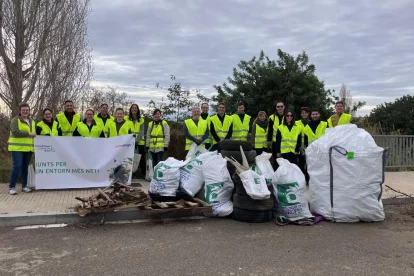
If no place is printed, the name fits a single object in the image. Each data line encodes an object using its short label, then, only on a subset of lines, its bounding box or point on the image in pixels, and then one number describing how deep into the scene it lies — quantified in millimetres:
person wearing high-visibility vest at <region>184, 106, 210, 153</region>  8266
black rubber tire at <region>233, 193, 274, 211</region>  5941
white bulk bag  5941
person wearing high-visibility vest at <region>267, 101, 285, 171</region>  8484
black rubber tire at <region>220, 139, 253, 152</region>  6883
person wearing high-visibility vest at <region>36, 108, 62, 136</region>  7883
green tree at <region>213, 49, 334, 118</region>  13766
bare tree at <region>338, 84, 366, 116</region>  33438
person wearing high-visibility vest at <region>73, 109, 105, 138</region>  8188
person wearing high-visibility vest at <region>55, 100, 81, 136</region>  8188
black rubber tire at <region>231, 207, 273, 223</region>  5977
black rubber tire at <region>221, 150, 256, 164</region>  6789
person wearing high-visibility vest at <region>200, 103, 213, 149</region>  8490
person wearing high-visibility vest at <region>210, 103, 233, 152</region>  8617
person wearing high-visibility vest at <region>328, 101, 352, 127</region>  7854
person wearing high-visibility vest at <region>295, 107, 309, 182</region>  8289
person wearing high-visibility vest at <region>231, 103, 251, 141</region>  8680
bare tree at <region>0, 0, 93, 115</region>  11117
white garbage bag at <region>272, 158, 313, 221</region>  6023
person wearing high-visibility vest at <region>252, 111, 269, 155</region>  8734
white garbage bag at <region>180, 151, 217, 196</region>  6598
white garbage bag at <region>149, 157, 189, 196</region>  6520
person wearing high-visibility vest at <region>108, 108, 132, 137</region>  8492
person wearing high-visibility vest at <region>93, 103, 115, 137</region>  8429
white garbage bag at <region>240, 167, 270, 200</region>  5711
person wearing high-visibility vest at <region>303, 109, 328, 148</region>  8211
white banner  7770
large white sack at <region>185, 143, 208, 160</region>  8112
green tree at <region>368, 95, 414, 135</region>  20234
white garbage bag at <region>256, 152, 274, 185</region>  6238
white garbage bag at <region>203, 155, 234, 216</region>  6266
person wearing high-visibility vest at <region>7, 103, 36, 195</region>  7391
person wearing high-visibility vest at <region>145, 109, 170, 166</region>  8758
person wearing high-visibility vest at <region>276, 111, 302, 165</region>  8055
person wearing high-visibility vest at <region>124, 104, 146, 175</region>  8992
